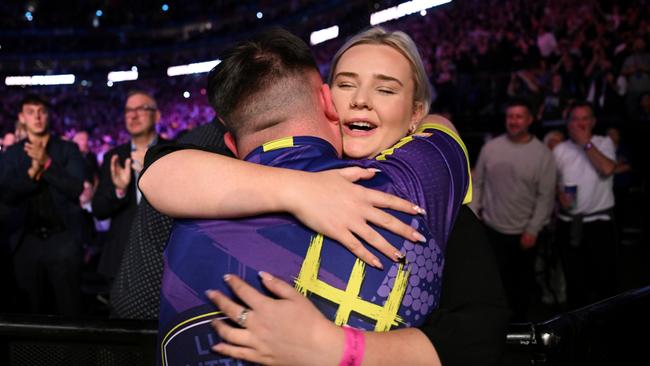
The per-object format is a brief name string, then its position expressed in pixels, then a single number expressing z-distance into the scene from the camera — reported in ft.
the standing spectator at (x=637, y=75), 27.91
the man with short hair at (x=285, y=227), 3.84
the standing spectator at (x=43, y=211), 15.33
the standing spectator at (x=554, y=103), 29.38
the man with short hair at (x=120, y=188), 14.10
